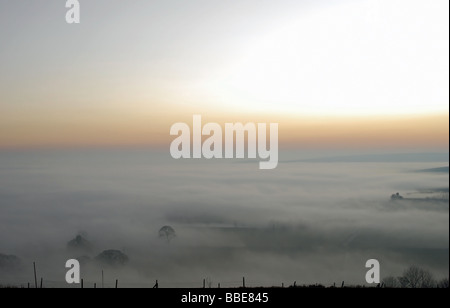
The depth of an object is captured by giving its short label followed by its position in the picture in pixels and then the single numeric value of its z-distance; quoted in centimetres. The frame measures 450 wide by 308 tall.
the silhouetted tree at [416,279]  13438
